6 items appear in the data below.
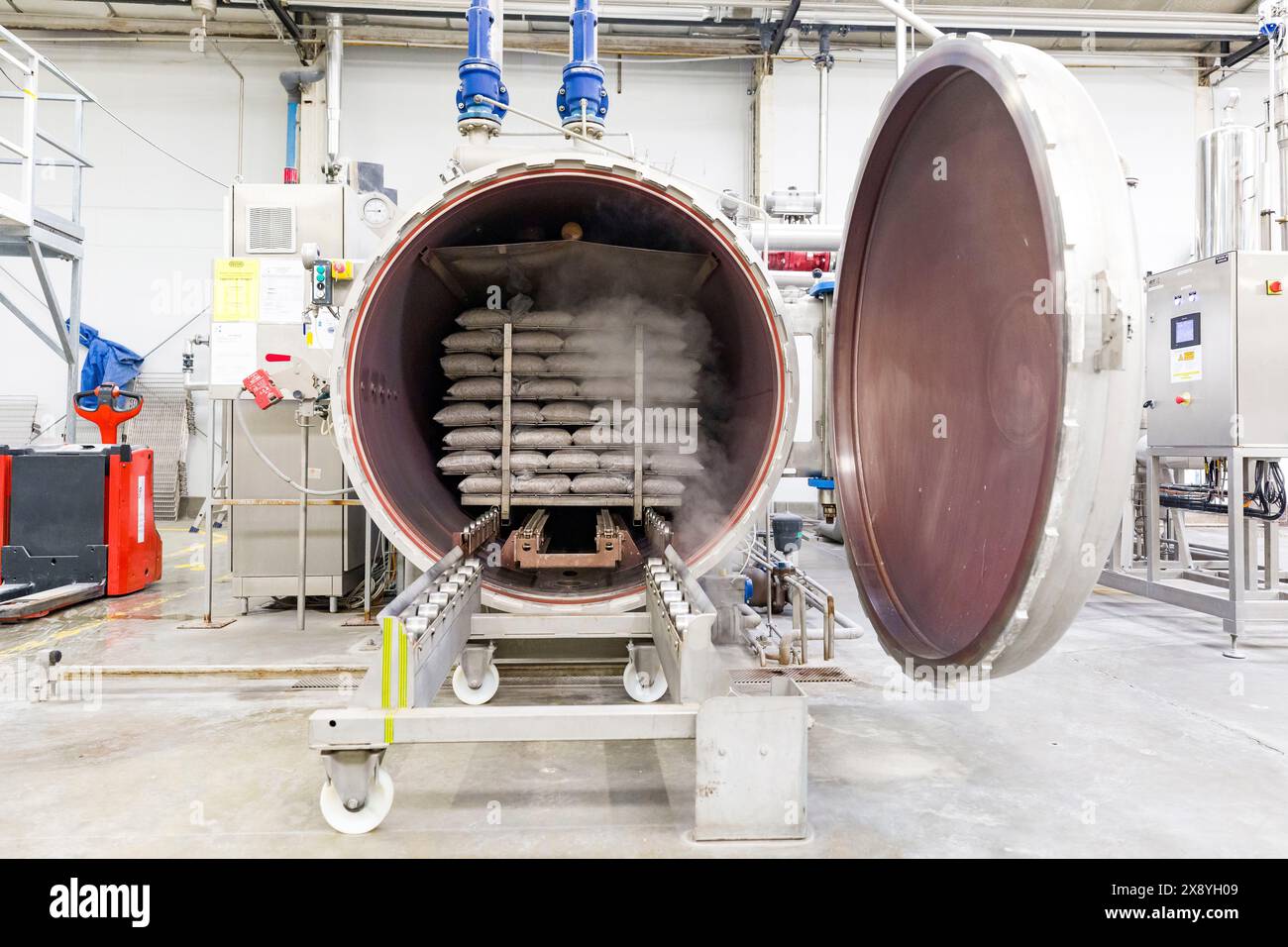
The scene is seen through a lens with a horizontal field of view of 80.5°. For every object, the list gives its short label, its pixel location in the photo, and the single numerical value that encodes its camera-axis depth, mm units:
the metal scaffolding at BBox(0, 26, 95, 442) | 3686
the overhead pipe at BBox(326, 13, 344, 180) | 6859
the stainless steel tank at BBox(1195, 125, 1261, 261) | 3625
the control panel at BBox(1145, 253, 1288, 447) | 3090
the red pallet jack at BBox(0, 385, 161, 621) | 3701
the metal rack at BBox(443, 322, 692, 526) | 2672
